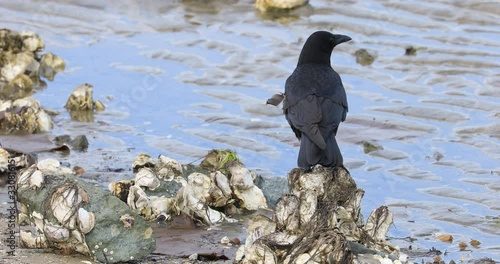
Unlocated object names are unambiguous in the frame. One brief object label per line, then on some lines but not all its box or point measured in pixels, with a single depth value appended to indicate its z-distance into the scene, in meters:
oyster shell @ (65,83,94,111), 18.91
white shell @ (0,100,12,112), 17.61
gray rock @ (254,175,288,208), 14.10
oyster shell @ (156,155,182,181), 13.71
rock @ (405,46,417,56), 21.40
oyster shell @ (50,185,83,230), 11.07
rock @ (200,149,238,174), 14.36
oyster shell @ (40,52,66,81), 21.58
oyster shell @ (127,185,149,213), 12.98
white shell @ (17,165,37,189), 11.70
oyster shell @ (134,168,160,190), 13.27
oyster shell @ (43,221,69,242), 11.12
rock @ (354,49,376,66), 21.20
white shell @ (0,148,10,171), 14.63
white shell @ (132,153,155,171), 14.83
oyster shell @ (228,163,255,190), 13.48
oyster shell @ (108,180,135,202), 13.40
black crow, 12.69
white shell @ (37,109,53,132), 17.48
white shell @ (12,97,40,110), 17.56
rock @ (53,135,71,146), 17.05
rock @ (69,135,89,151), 16.82
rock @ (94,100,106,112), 19.11
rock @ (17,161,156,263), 11.12
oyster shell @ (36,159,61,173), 13.66
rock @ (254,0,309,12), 25.25
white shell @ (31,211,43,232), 11.35
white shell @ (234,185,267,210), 13.62
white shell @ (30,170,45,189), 11.65
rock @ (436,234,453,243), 12.91
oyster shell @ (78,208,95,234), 11.09
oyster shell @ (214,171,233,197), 13.39
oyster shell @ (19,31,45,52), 22.05
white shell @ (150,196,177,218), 13.02
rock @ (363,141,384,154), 16.64
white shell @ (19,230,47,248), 11.33
